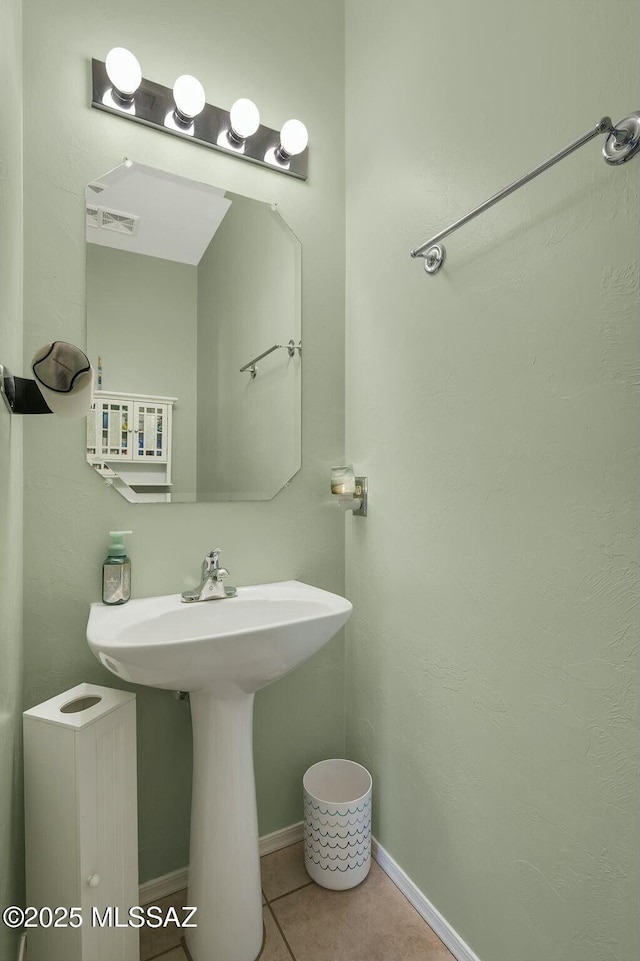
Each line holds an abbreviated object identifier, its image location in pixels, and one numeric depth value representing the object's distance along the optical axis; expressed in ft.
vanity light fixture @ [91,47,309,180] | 3.91
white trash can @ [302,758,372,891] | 4.23
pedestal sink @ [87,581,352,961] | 3.36
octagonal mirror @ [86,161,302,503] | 4.04
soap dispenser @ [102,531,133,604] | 3.92
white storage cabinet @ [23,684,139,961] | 3.01
